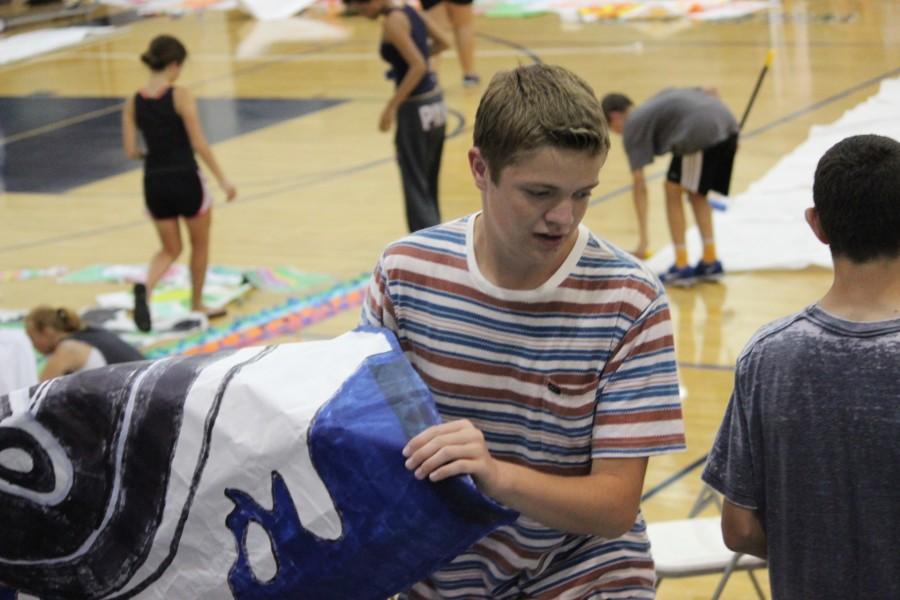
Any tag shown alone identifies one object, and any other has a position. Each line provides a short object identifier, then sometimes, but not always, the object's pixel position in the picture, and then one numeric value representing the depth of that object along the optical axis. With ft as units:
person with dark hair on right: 17.71
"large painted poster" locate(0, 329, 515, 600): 17.49
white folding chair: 22.91
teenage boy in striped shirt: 17.42
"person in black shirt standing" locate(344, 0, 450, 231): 46.14
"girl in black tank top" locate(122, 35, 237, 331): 44.17
